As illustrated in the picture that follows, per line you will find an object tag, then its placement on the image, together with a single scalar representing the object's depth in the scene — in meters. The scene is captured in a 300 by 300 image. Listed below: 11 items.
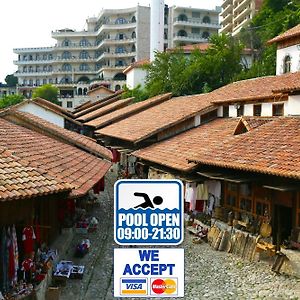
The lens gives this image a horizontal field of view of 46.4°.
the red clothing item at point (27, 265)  7.07
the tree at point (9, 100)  44.78
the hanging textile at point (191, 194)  12.23
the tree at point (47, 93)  50.75
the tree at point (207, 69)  29.06
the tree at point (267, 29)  27.43
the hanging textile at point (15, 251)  6.84
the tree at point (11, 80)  67.82
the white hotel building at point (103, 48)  55.89
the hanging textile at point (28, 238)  7.17
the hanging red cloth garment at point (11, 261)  6.77
